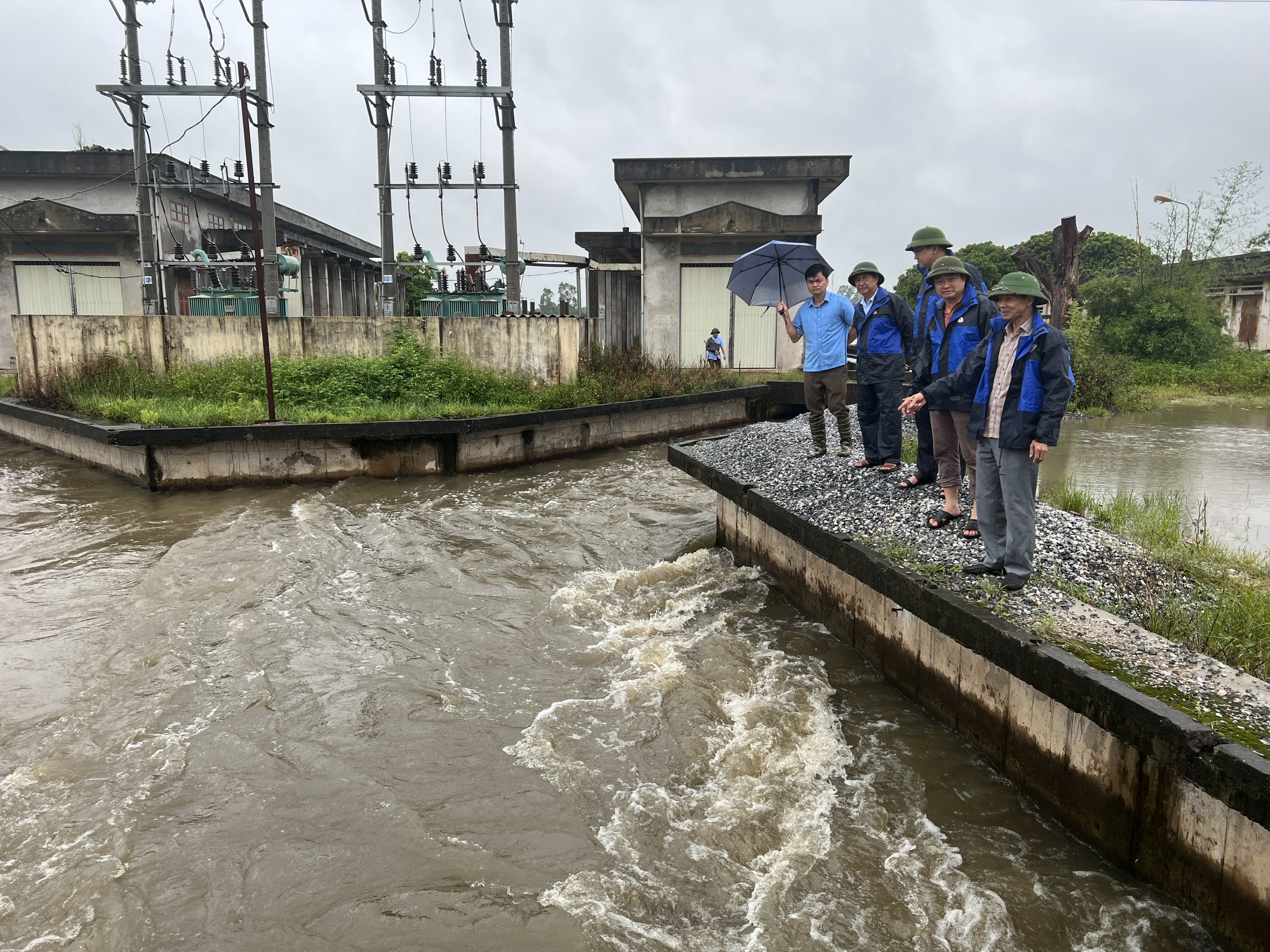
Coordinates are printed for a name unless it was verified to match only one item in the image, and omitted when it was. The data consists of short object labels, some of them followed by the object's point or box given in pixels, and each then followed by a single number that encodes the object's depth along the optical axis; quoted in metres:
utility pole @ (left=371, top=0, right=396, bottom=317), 15.29
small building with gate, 18.09
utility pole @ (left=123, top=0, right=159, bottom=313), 15.28
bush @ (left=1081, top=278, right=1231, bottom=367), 19.97
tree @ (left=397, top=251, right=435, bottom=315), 26.45
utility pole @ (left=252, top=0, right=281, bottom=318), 14.23
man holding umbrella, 6.94
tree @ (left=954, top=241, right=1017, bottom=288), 42.00
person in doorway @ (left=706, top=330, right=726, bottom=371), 18.00
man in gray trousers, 3.98
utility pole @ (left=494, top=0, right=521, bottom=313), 14.98
